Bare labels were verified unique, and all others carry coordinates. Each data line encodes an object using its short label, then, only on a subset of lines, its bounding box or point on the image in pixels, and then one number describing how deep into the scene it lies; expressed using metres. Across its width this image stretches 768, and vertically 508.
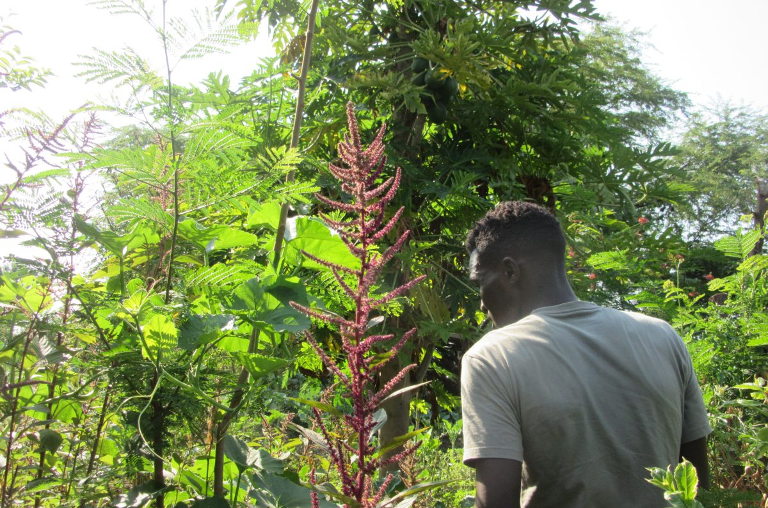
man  1.47
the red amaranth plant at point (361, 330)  1.01
